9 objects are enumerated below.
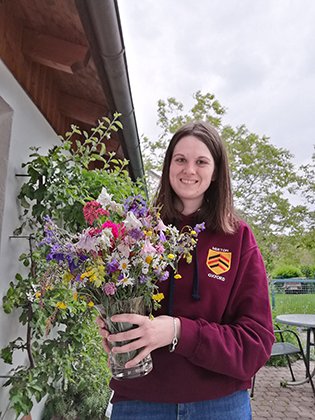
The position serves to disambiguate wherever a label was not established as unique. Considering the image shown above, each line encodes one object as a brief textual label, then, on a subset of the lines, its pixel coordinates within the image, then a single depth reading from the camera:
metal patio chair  4.39
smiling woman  0.93
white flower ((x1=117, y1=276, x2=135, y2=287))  0.85
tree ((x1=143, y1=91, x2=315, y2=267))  12.48
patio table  4.49
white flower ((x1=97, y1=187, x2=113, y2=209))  0.93
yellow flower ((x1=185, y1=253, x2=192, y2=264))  0.95
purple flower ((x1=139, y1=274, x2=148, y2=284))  0.89
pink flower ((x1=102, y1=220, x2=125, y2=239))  0.88
